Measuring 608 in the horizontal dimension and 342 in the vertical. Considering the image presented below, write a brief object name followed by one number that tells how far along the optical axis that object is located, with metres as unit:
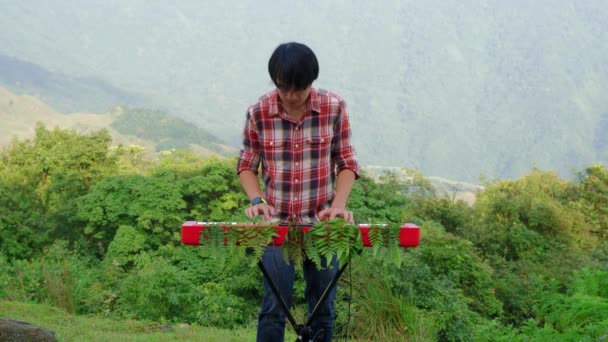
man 3.60
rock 5.00
